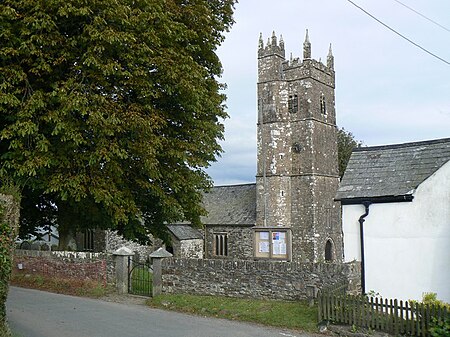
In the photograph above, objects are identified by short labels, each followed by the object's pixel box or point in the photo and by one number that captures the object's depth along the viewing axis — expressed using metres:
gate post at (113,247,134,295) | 16.77
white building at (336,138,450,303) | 12.88
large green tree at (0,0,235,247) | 14.57
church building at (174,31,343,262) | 37.53
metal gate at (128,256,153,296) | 17.00
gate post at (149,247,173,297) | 16.17
